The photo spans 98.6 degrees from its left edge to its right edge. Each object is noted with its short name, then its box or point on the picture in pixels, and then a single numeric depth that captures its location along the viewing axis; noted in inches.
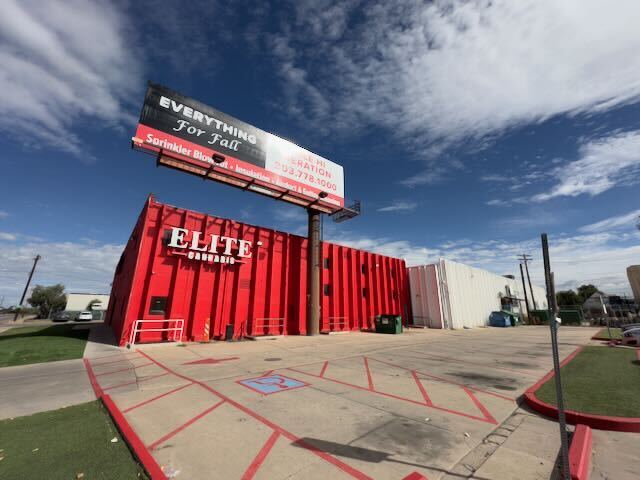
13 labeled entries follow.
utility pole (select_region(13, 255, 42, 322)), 2087.8
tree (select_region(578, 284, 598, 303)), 3476.9
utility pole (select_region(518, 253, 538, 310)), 2108.0
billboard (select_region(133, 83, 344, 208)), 639.8
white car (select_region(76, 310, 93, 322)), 1495.0
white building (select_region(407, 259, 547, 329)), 1195.9
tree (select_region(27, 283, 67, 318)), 2373.5
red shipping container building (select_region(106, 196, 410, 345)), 617.0
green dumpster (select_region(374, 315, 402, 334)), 927.7
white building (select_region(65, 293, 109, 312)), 2057.1
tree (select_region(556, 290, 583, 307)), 3344.0
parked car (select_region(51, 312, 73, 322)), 1518.2
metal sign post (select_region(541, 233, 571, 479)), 120.0
